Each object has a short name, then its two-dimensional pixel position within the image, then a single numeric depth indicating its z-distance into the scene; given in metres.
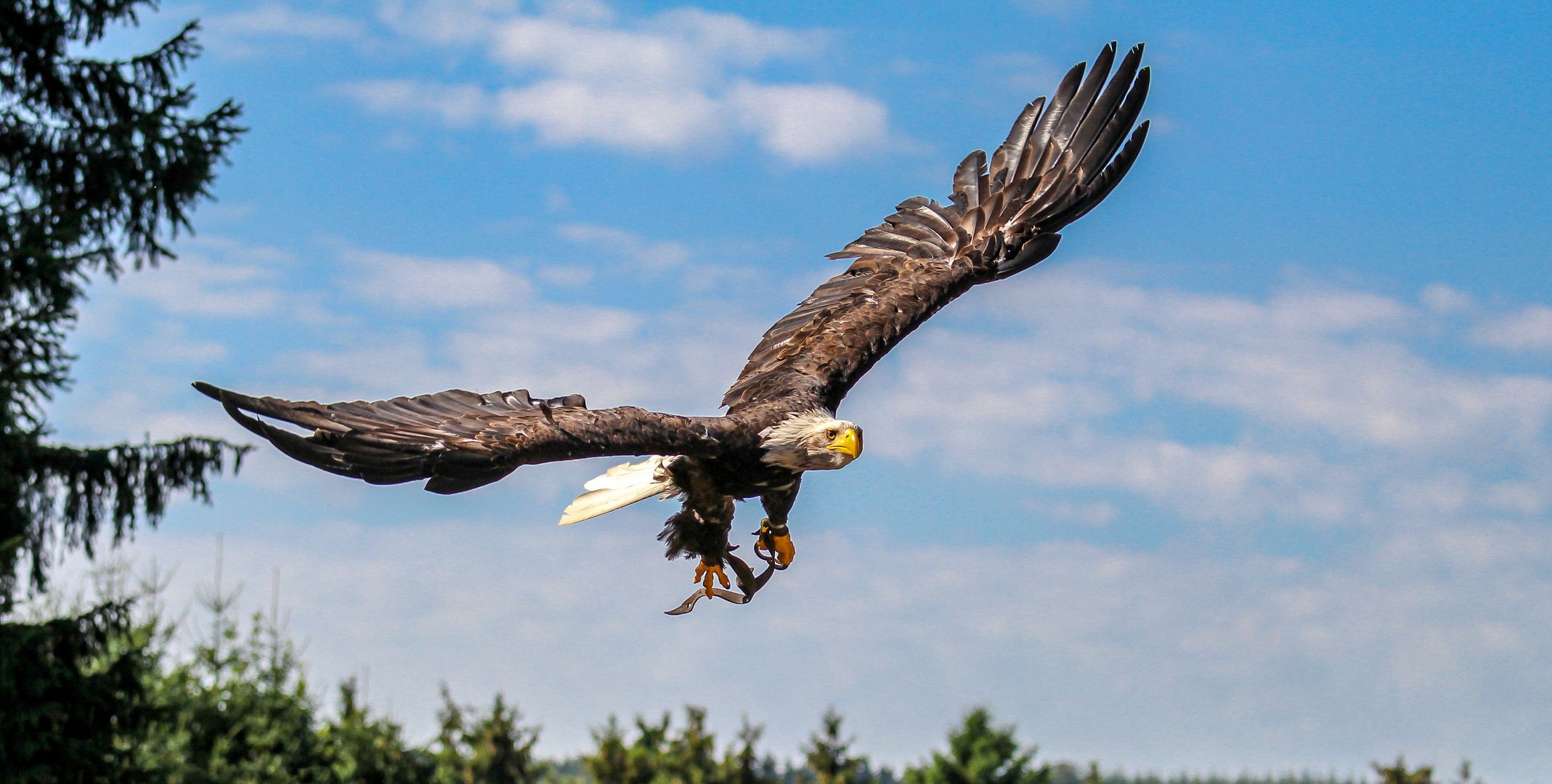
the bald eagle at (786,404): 11.59
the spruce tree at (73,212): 24.84
